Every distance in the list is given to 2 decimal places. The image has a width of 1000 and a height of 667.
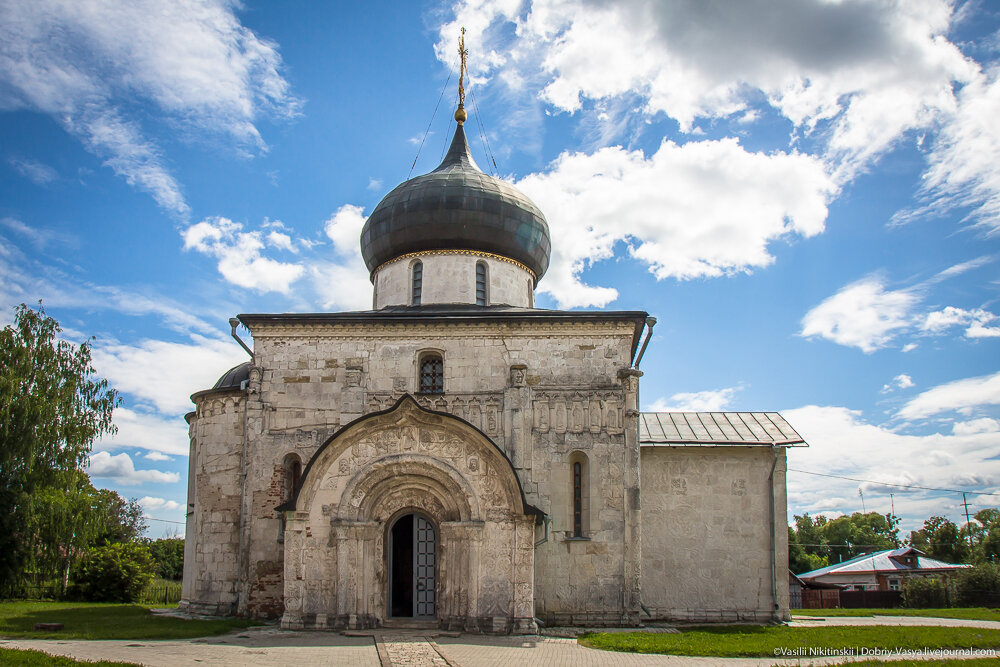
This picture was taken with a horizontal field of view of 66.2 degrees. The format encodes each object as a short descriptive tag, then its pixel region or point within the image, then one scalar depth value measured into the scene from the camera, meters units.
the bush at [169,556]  38.09
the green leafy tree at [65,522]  20.53
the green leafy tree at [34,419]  19.58
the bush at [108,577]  22.36
